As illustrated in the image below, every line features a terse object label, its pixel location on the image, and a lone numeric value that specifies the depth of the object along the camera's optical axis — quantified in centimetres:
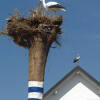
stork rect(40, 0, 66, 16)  2331
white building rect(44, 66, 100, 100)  2309
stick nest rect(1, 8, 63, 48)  2261
